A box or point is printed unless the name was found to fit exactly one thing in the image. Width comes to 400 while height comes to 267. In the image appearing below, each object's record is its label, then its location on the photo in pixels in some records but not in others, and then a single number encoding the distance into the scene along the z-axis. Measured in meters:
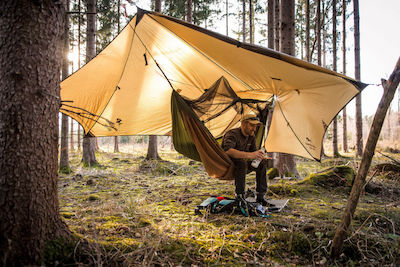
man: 2.53
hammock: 2.57
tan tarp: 2.38
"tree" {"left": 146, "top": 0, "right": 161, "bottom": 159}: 6.31
